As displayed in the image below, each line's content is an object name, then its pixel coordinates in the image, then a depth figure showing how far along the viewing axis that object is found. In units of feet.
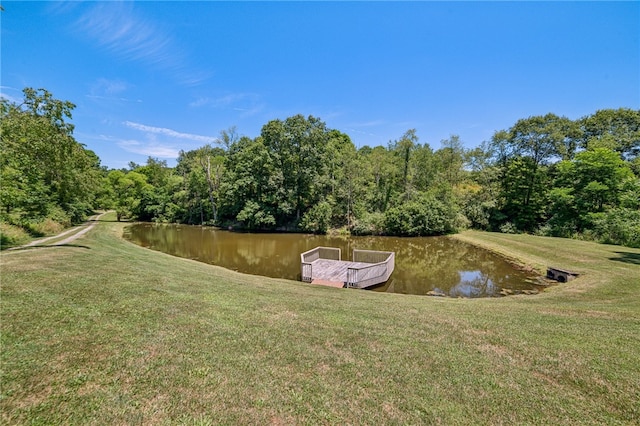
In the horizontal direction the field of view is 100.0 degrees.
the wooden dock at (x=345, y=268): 37.47
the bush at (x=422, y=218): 89.25
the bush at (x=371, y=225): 93.91
